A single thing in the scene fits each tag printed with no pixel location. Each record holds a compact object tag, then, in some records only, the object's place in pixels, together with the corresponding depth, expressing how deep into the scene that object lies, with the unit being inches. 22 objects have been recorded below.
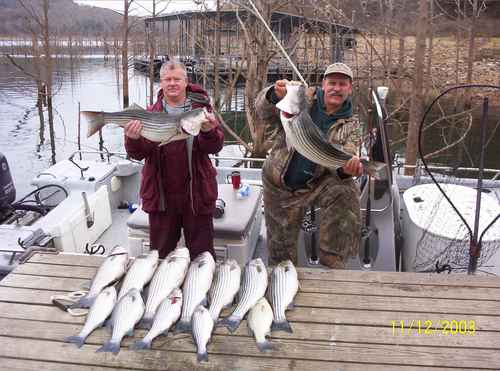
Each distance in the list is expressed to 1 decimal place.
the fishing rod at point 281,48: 194.6
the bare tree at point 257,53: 427.1
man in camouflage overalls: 146.7
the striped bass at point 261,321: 100.1
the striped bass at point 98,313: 101.6
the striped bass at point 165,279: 109.6
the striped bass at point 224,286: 112.0
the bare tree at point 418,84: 324.2
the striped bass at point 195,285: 106.7
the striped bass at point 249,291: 107.0
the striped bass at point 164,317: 99.5
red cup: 190.4
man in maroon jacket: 136.7
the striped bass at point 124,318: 99.3
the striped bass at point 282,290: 106.6
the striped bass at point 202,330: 96.8
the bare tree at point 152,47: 681.9
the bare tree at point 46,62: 728.8
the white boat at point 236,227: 166.4
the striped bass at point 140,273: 118.3
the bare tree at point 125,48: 765.9
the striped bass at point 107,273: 114.5
